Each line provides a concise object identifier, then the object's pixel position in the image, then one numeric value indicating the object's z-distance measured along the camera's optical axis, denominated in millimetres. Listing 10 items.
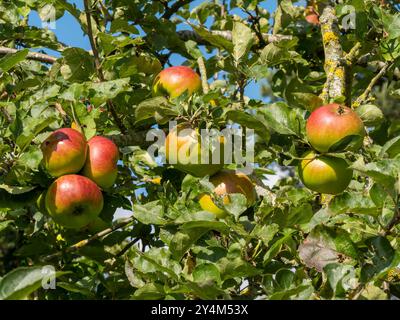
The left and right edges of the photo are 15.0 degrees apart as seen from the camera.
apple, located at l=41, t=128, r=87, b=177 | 1896
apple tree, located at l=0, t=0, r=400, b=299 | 1773
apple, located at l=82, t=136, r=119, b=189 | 1936
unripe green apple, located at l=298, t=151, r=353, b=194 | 1916
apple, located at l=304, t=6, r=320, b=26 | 2743
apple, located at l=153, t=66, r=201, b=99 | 2055
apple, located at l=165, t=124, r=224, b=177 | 1950
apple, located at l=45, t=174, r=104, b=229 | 1897
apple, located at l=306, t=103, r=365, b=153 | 1907
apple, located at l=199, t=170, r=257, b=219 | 1951
